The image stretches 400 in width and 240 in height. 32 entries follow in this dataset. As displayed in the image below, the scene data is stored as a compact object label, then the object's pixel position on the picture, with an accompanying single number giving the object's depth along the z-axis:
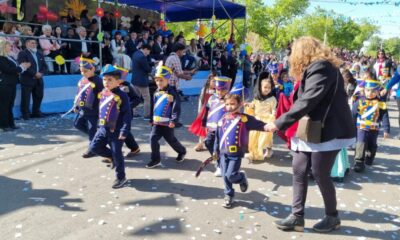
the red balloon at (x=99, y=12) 10.72
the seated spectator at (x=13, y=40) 9.02
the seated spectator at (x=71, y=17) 12.65
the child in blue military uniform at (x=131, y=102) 5.80
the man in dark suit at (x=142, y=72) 9.28
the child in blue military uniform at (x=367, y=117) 5.94
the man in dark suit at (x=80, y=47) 10.91
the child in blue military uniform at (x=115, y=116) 4.86
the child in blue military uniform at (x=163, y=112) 5.61
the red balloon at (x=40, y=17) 12.58
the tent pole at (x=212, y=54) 16.34
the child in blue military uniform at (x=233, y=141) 4.37
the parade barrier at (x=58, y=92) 9.46
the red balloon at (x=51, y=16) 12.68
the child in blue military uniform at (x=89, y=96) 5.84
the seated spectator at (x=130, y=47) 12.68
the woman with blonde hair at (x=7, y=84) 7.64
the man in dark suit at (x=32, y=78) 8.45
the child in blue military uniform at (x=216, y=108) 5.46
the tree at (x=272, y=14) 39.25
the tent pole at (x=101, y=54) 10.77
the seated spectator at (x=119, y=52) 11.87
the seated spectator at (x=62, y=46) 10.73
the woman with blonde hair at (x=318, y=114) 3.39
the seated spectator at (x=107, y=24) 13.65
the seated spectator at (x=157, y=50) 13.20
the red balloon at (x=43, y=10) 12.65
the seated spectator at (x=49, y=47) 10.09
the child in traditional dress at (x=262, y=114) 6.36
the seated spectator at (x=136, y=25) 15.77
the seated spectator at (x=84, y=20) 12.98
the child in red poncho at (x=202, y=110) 6.02
